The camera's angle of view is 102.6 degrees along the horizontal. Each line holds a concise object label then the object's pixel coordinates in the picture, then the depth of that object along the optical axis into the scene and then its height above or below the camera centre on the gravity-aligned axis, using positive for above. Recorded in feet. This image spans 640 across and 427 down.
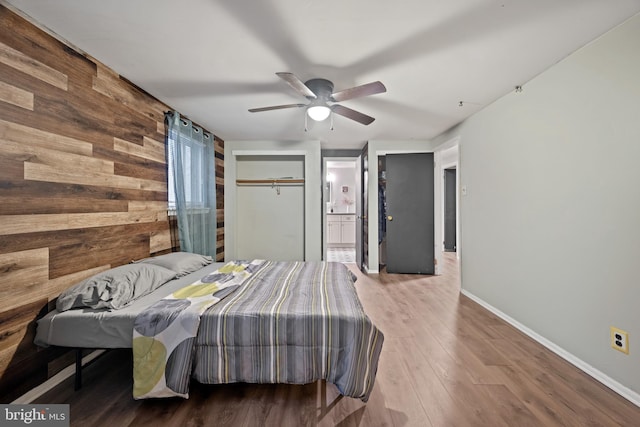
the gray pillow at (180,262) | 7.66 -1.66
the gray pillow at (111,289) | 5.26 -1.75
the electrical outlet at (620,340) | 5.31 -2.80
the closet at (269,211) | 15.26 -0.14
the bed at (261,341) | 4.94 -2.57
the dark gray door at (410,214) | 14.85 -0.34
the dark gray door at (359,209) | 16.53 -0.05
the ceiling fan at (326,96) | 6.40 +3.06
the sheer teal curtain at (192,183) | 9.40 +1.07
